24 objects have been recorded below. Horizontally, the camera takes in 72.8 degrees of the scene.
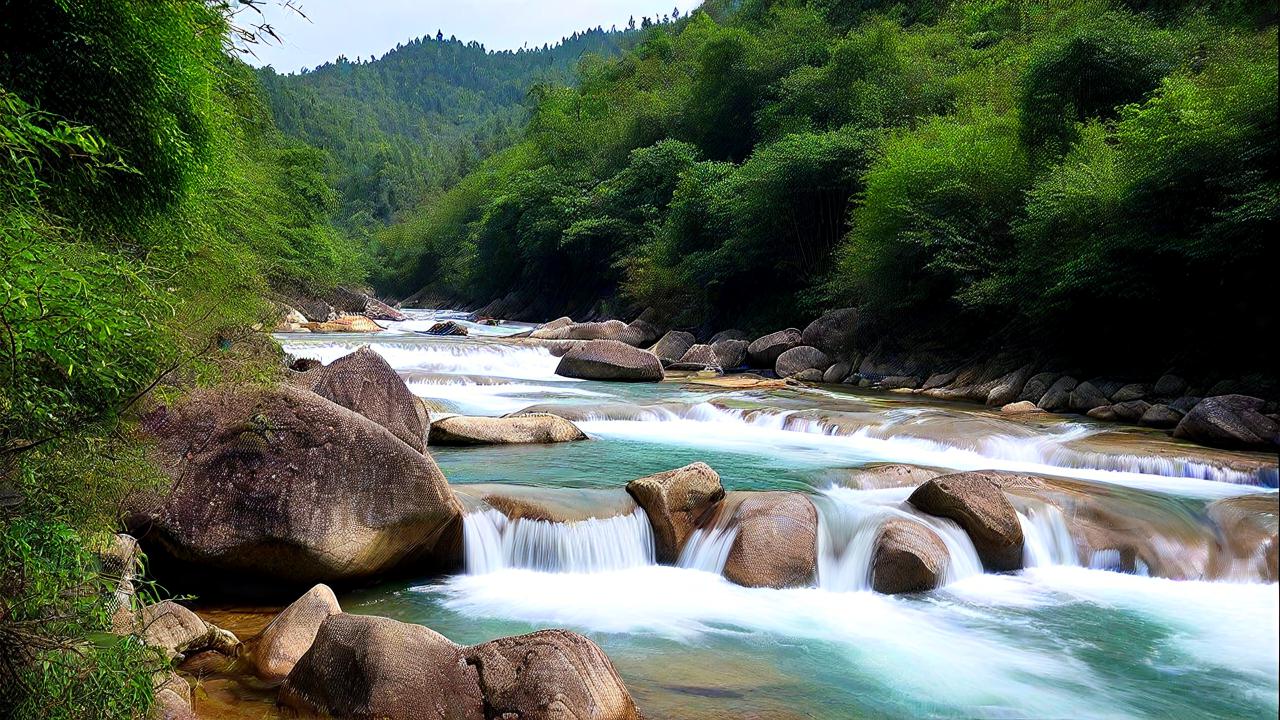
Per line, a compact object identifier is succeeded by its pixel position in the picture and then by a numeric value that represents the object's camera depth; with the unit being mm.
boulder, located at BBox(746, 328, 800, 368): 27422
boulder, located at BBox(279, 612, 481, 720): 5125
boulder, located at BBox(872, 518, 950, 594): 8211
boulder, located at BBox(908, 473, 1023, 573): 8766
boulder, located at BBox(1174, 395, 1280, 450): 12766
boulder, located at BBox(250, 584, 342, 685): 5832
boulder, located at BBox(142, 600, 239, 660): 5730
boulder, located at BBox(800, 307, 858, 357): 25953
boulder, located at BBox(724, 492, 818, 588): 8305
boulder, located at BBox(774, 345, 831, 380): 25594
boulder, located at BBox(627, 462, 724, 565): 8891
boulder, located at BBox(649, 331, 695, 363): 30219
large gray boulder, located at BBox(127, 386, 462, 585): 6832
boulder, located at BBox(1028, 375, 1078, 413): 17453
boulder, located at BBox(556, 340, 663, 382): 23703
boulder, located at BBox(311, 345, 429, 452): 10062
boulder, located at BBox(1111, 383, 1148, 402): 16297
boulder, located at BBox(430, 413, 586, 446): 13531
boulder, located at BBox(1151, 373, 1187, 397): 15719
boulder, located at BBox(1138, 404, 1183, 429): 15164
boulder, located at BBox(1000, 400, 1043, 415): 17000
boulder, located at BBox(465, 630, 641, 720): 5039
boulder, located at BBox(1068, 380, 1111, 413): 16859
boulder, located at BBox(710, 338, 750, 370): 28672
